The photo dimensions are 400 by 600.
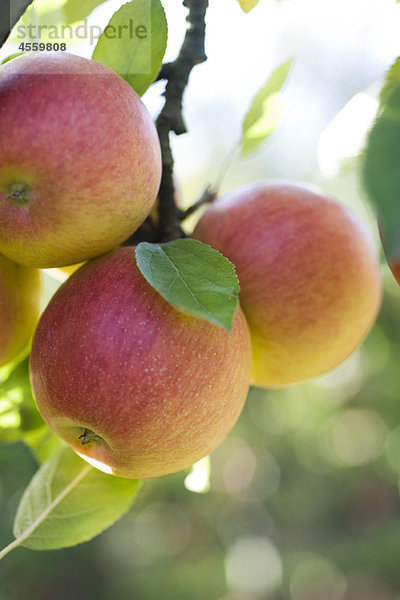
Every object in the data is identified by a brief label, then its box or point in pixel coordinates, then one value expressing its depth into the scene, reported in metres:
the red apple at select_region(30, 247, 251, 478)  0.52
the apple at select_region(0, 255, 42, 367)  0.55
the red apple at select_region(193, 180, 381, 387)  0.58
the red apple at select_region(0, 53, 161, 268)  0.51
